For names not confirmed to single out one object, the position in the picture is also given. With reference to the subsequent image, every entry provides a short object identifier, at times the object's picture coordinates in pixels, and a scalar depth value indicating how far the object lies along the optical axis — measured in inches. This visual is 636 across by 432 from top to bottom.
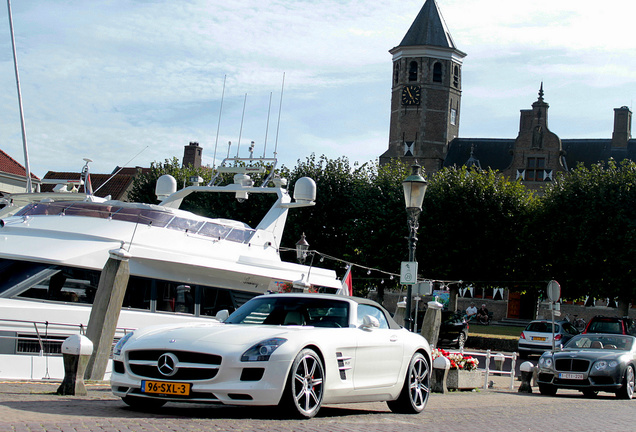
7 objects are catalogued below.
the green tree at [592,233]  1545.3
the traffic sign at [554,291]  934.4
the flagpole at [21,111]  870.3
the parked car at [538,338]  1245.1
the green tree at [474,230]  1691.7
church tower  2977.4
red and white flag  936.9
